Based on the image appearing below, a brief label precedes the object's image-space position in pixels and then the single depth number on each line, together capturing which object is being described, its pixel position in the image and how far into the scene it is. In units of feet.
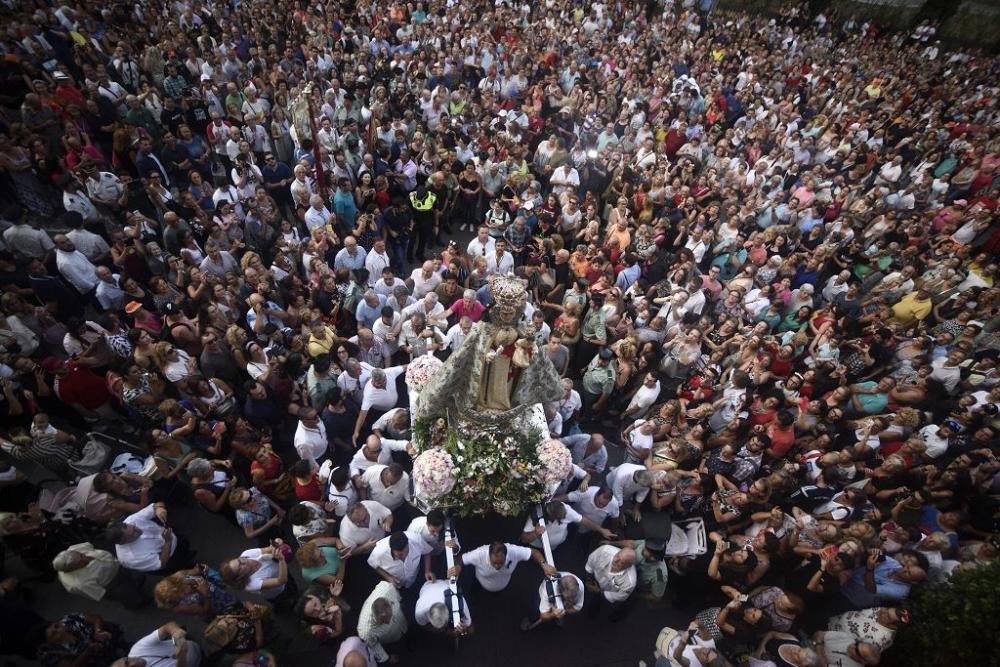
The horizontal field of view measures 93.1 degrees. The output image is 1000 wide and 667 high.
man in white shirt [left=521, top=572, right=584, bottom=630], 17.51
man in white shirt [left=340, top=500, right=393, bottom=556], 17.97
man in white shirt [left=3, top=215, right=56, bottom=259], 25.67
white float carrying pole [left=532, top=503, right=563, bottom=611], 18.08
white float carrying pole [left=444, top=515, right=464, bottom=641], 17.03
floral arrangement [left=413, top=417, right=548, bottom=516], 18.61
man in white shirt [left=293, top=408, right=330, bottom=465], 20.94
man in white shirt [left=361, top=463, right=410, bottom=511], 18.95
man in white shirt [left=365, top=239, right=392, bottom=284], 28.58
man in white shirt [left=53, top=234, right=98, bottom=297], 24.62
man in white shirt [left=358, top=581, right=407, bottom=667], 16.02
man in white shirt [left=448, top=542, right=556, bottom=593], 17.80
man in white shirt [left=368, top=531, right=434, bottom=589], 17.40
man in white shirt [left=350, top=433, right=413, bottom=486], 19.88
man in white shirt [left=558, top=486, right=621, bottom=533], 20.44
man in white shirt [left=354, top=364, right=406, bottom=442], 22.57
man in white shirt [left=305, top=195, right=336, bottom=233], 30.79
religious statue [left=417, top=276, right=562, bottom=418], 15.72
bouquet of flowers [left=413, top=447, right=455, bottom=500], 17.84
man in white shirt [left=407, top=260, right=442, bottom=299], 28.04
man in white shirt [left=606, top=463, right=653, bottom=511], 21.20
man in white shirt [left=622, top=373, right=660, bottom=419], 25.32
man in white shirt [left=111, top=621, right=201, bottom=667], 15.05
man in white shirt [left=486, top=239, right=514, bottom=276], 30.86
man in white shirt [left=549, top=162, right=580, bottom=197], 39.17
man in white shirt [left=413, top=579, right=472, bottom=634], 16.70
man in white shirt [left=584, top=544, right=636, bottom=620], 18.03
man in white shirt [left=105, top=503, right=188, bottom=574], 17.03
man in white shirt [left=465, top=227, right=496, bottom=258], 30.91
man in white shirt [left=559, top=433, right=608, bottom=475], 22.57
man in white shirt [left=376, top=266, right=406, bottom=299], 26.86
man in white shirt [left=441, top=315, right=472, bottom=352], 25.12
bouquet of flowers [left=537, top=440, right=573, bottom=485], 18.65
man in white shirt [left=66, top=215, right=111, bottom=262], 26.18
